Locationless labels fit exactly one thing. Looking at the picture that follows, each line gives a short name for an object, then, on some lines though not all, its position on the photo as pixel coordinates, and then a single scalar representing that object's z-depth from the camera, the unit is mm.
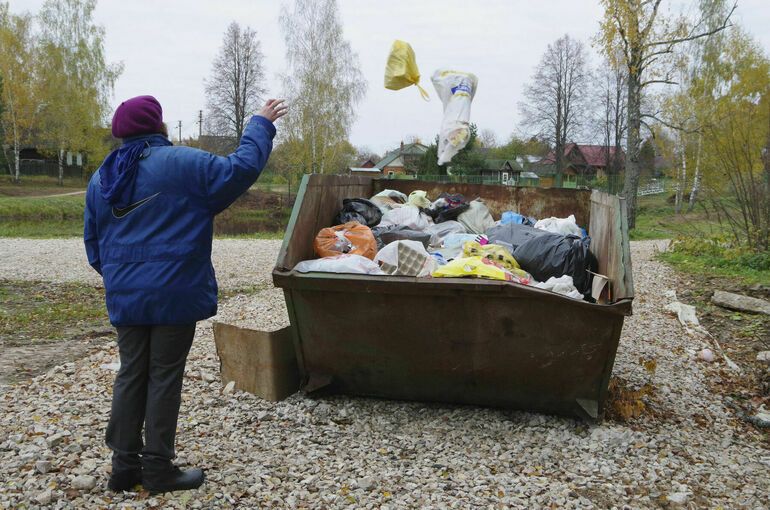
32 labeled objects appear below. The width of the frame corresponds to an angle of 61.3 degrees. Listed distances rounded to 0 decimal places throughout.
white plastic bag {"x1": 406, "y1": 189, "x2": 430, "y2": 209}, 5906
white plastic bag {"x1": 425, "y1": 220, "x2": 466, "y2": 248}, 5194
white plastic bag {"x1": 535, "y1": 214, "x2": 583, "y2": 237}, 5348
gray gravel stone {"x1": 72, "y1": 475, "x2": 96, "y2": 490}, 2977
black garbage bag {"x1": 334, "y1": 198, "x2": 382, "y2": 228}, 5141
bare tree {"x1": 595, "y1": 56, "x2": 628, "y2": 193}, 38906
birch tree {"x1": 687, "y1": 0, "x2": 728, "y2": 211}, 26062
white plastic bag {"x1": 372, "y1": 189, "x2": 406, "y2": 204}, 6095
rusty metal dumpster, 3520
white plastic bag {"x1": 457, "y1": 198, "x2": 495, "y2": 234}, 5664
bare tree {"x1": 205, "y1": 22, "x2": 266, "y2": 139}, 41062
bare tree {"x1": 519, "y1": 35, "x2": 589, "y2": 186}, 41094
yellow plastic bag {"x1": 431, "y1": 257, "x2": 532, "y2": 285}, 3609
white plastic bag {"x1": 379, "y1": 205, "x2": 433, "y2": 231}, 5344
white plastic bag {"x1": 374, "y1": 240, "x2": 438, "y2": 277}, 4113
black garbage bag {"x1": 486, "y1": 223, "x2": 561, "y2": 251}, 4867
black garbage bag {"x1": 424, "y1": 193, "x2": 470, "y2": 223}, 5793
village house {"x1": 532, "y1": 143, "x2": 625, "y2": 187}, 38250
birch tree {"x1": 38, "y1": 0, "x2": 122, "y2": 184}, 38125
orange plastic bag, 4512
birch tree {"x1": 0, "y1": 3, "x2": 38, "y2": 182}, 36625
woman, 2799
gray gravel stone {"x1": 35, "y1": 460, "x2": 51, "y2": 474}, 3096
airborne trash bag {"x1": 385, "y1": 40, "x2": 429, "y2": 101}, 5762
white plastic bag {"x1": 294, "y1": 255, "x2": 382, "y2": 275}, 3926
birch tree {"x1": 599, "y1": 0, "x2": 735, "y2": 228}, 16078
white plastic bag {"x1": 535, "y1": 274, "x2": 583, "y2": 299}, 3958
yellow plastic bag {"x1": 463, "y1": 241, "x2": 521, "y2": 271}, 4293
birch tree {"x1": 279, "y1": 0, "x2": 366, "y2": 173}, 33094
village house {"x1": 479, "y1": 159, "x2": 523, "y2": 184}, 41250
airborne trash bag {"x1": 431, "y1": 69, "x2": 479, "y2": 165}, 6020
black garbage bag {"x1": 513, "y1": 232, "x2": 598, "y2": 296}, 4332
